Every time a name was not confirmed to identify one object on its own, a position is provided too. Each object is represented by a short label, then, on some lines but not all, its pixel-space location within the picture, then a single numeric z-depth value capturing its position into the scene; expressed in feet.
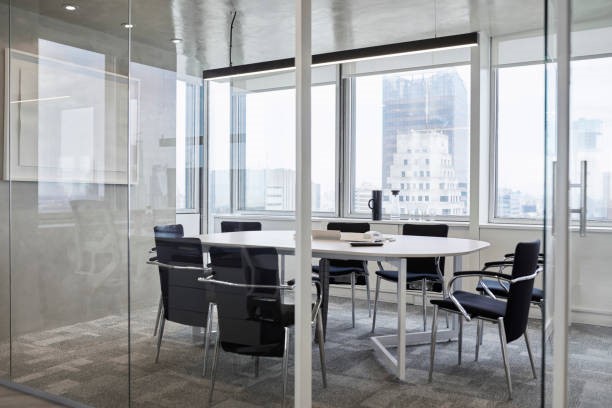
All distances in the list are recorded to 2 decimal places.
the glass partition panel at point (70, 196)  10.44
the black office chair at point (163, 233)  9.55
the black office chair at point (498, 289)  12.74
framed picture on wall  10.32
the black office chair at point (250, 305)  8.80
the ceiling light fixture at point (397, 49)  13.93
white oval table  8.91
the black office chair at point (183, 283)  9.32
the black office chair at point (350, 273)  16.14
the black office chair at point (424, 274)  15.71
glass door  7.13
